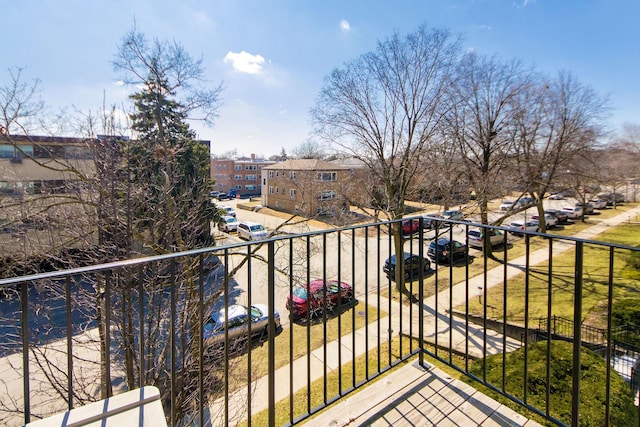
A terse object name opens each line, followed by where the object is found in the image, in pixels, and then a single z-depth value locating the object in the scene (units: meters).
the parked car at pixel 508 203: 12.52
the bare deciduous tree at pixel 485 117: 11.46
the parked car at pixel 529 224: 18.28
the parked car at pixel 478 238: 16.12
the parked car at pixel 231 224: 19.18
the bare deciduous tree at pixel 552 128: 12.07
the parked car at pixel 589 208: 25.28
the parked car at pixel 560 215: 22.17
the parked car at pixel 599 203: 27.27
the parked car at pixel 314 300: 8.08
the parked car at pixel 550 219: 20.64
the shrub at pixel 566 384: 3.59
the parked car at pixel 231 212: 24.93
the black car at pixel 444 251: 13.69
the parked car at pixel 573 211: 23.06
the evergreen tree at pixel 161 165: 5.97
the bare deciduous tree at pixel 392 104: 10.48
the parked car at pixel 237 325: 5.59
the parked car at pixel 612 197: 26.34
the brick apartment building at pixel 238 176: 42.69
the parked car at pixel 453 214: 11.18
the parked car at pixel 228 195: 39.17
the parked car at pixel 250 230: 16.80
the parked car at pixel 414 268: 11.91
